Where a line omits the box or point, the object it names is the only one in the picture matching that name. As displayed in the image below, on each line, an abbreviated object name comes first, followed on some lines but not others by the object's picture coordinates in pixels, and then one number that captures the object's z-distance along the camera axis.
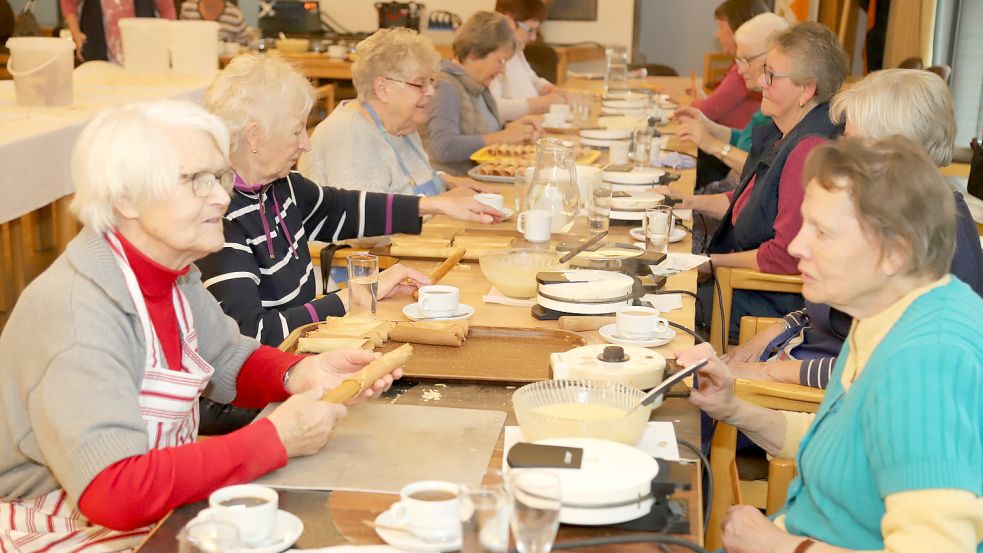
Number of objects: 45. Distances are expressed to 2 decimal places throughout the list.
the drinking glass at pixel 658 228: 2.73
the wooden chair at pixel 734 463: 1.91
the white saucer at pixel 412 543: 1.25
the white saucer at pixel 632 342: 1.99
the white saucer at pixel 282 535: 1.25
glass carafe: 3.00
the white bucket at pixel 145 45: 5.88
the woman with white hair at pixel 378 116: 3.30
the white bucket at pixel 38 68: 4.49
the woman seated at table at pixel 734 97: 5.45
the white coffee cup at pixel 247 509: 1.23
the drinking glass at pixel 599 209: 2.95
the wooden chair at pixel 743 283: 3.03
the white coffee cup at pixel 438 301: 2.15
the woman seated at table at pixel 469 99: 4.42
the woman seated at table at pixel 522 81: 5.73
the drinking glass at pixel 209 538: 1.12
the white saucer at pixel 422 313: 2.16
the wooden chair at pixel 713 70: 7.65
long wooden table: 1.31
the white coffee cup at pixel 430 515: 1.25
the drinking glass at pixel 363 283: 2.16
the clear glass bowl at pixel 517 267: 2.30
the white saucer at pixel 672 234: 2.91
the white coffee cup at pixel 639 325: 2.00
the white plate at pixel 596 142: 4.42
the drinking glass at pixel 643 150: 4.02
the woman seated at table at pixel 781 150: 3.04
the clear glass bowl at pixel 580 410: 1.49
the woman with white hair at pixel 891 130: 2.19
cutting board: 1.46
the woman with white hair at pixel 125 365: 1.42
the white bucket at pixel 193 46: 5.92
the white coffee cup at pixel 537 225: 2.74
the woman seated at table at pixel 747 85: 4.42
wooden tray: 1.86
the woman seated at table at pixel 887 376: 1.24
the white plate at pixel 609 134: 4.45
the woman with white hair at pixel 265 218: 2.30
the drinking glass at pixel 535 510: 1.13
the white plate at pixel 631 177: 3.55
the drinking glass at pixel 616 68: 6.54
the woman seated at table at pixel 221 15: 8.20
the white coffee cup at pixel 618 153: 4.03
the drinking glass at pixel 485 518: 1.13
